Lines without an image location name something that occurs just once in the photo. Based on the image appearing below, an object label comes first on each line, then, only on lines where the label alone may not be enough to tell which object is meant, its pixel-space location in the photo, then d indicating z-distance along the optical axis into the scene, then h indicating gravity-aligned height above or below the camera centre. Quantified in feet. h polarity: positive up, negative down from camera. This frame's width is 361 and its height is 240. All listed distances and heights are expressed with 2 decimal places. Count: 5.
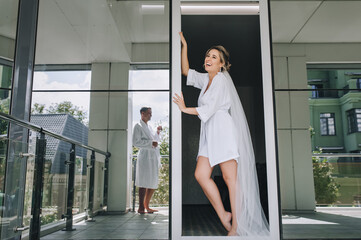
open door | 11.18 +3.72
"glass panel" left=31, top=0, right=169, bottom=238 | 11.24 +3.35
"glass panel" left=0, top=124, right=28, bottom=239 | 8.03 -0.39
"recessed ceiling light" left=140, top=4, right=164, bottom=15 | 12.19 +5.61
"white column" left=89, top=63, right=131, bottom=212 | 11.00 +1.40
